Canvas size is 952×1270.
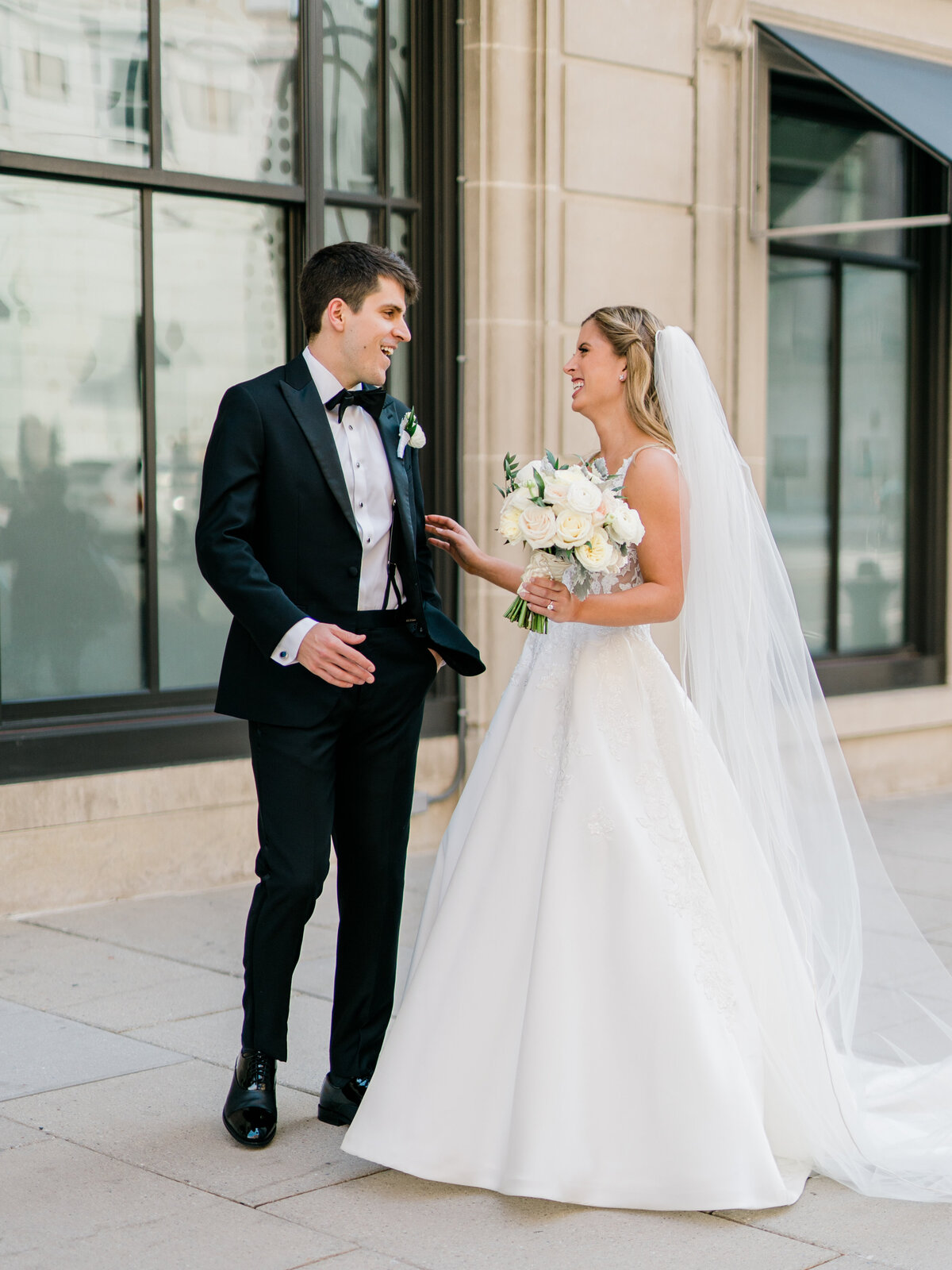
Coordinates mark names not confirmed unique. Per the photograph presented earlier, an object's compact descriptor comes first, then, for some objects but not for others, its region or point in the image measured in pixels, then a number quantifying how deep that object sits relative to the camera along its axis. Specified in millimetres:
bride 3465
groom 3756
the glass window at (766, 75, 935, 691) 9000
